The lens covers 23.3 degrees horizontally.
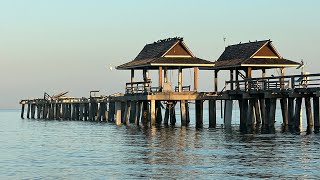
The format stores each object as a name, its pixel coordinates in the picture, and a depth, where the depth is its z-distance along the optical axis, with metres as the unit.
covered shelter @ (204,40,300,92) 73.38
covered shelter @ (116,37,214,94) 73.00
